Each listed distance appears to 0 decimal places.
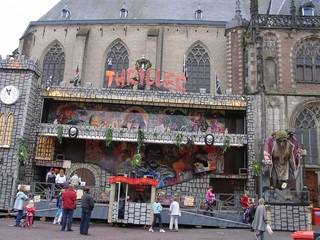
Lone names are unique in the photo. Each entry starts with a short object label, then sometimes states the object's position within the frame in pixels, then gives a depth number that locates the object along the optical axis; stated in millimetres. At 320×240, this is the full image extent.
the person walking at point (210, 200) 15648
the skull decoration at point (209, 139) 19844
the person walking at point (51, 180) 16347
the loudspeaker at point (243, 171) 20062
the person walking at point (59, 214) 13540
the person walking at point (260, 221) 10570
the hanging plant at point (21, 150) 17844
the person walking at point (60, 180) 15984
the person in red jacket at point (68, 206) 11438
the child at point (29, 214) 12305
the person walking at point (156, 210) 13406
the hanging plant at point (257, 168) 18609
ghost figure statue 15227
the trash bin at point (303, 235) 4919
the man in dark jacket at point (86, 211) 10797
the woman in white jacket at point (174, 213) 13625
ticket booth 13695
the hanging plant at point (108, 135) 19719
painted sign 21953
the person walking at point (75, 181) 16281
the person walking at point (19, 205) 12219
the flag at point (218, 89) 23497
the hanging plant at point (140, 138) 19855
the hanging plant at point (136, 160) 18239
